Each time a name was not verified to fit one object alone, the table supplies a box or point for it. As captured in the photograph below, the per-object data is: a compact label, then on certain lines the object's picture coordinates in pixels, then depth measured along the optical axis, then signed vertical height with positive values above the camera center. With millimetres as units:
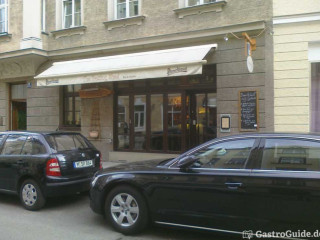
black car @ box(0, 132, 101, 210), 6098 -820
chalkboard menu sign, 9164 +295
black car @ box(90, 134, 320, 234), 3900 -860
